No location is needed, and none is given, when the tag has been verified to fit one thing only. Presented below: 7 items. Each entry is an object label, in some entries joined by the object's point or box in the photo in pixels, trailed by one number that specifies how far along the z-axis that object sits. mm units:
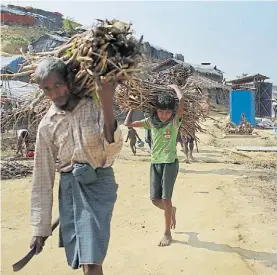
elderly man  2928
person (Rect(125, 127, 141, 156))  13398
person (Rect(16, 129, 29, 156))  12070
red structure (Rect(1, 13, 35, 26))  42372
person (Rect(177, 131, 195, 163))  12117
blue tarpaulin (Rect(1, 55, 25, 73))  21008
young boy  5180
